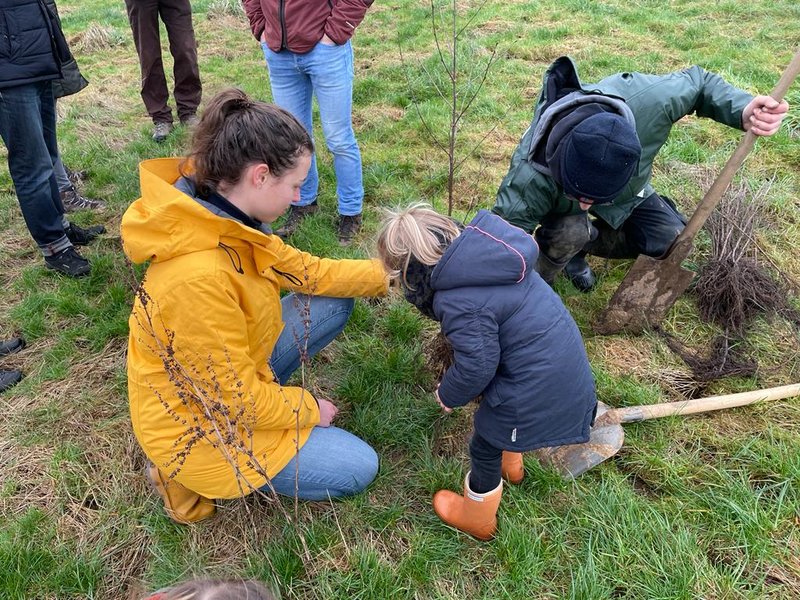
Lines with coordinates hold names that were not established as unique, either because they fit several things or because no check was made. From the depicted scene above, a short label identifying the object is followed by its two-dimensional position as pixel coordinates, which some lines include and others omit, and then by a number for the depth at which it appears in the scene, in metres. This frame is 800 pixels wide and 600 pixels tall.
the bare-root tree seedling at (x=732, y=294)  2.71
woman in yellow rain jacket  1.67
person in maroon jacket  3.22
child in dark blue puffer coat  1.74
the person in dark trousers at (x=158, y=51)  5.00
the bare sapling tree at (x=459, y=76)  4.79
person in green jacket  2.07
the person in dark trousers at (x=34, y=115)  2.93
